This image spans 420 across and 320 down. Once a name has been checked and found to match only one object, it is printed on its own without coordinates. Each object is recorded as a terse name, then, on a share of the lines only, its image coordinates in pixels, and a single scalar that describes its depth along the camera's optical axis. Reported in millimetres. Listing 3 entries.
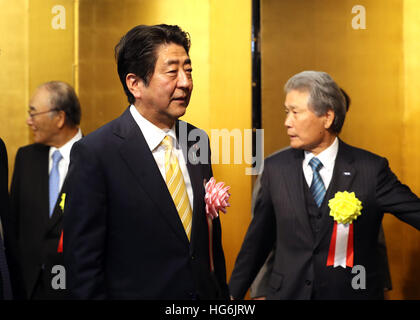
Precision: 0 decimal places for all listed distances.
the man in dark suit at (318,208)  6207
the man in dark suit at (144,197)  4187
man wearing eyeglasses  7477
